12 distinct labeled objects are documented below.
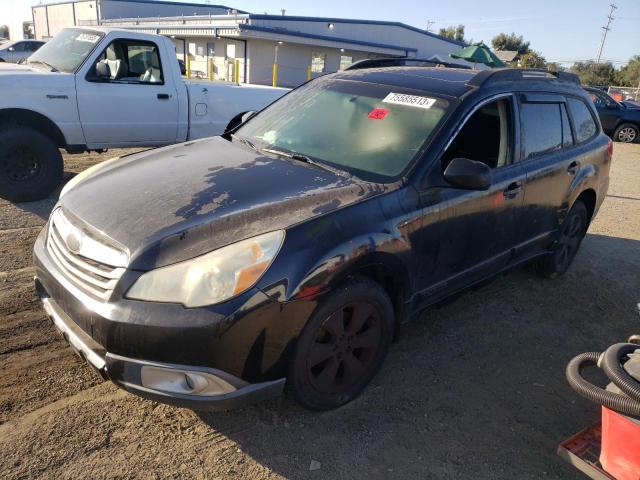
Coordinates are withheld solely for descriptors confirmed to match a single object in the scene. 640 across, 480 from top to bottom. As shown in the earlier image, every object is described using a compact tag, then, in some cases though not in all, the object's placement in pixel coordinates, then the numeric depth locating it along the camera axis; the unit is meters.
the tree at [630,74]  56.97
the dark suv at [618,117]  17.41
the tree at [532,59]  54.88
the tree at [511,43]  73.00
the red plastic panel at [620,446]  2.09
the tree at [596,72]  61.12
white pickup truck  5.71
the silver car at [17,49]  20.81
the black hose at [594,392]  1.98
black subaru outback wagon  2.25
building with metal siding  27.81
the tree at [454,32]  81.06
